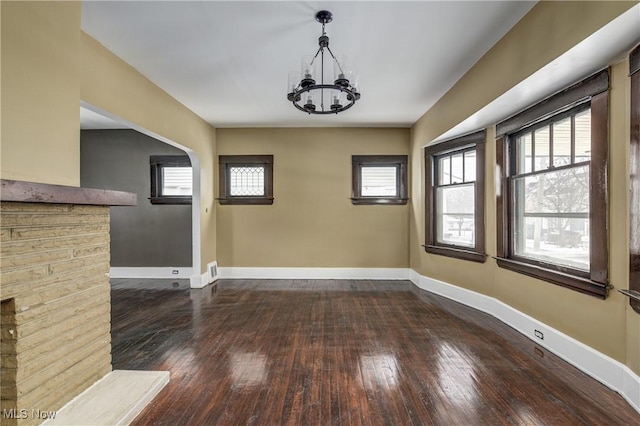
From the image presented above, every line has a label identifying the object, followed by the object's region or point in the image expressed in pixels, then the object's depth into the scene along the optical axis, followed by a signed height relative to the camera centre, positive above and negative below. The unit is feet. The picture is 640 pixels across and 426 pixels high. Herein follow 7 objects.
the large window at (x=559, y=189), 7.35 +0.69
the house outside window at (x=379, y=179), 17.87 +2.00
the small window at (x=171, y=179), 18.11 +2.03
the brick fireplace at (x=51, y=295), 4.98 -1.62
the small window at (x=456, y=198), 12.48 +0.67
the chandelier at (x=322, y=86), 7.70 +3.56
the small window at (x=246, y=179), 18.03 +2.02
